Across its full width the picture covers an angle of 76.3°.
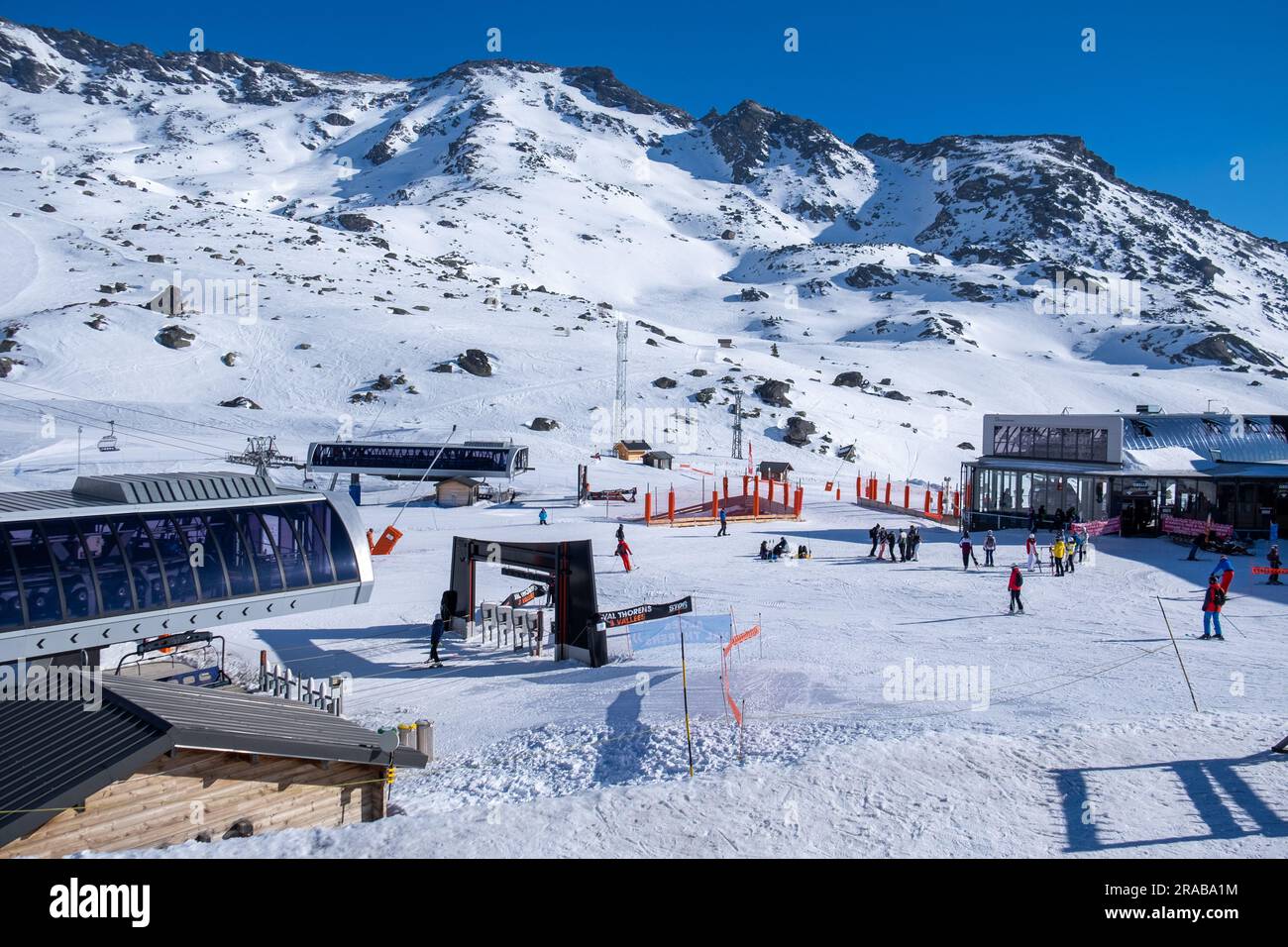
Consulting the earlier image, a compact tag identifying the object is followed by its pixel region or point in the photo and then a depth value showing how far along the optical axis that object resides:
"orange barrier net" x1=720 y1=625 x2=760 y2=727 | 14.40
